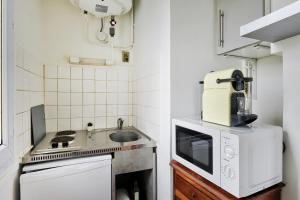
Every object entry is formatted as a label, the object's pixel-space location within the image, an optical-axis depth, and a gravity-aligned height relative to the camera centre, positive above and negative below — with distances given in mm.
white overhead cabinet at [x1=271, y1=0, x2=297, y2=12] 743 +432
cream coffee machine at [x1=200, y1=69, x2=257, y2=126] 793 -11
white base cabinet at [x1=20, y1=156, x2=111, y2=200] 1020 -536
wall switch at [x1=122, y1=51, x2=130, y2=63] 1915 +476
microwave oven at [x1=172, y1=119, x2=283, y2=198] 653 -250
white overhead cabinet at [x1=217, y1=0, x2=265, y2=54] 1077 +544
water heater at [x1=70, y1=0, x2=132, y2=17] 1469 +833
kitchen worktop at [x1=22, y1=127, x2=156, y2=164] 1101 -366
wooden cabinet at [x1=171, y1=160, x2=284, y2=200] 724 -441
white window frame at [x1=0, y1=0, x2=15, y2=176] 782 +50
